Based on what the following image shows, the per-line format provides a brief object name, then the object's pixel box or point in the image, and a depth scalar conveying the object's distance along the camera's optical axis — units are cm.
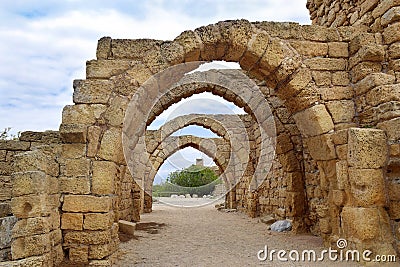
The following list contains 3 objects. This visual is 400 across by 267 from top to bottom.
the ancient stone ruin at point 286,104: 370
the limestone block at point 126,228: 636
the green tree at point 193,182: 2878
